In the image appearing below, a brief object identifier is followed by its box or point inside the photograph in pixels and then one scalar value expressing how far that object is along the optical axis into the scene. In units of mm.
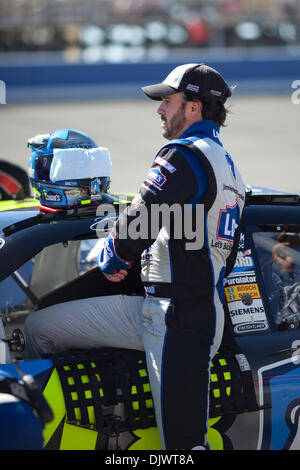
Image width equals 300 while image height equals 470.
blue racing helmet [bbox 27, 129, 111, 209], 6047
